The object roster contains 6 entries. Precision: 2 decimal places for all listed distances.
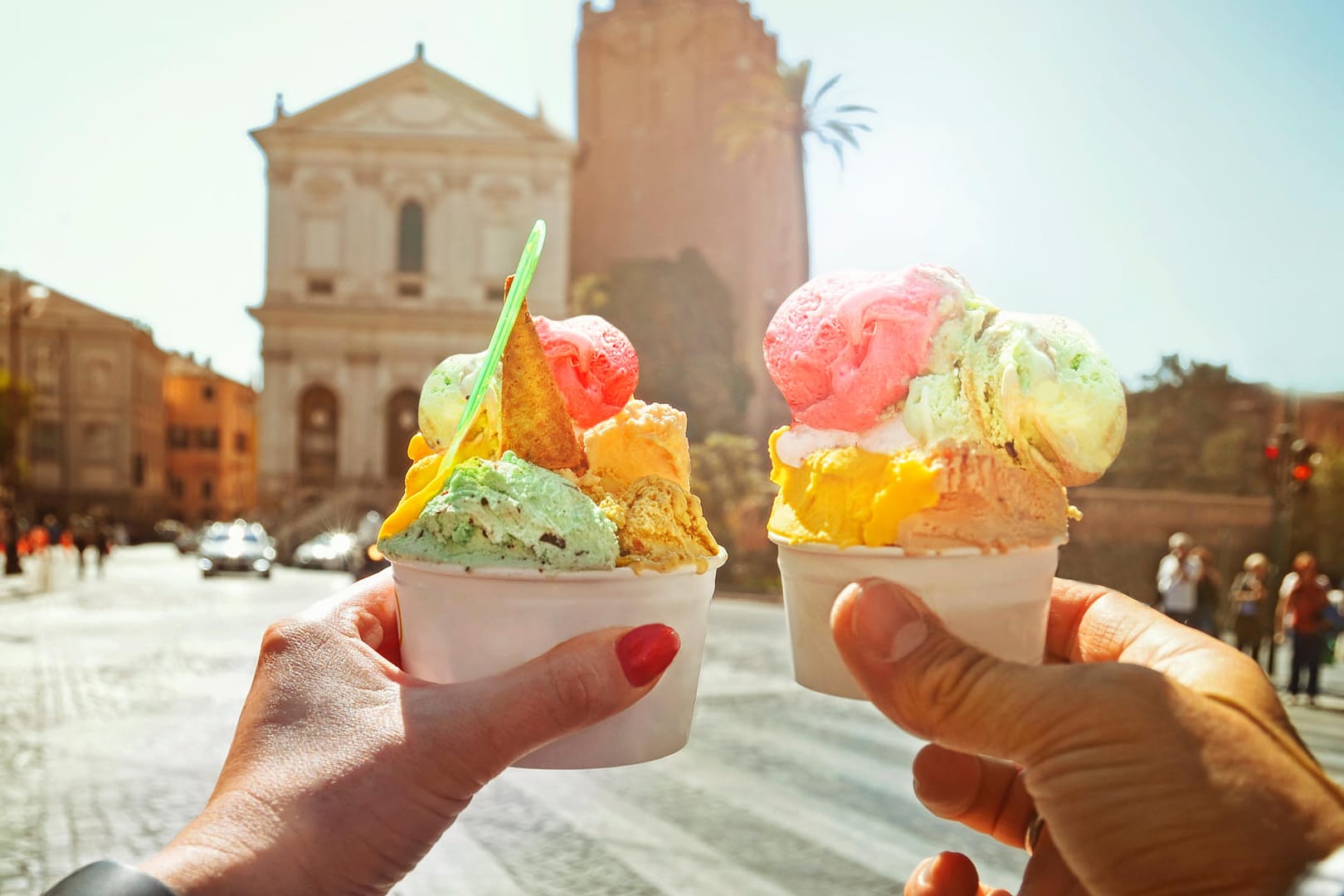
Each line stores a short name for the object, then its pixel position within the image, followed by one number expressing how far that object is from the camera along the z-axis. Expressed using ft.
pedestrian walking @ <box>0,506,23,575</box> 88.12
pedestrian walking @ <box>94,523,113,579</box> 92.52
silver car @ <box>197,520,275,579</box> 87.61
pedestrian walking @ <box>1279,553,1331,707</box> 37.91
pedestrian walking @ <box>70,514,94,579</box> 91.40
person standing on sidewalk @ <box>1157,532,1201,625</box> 34.14
